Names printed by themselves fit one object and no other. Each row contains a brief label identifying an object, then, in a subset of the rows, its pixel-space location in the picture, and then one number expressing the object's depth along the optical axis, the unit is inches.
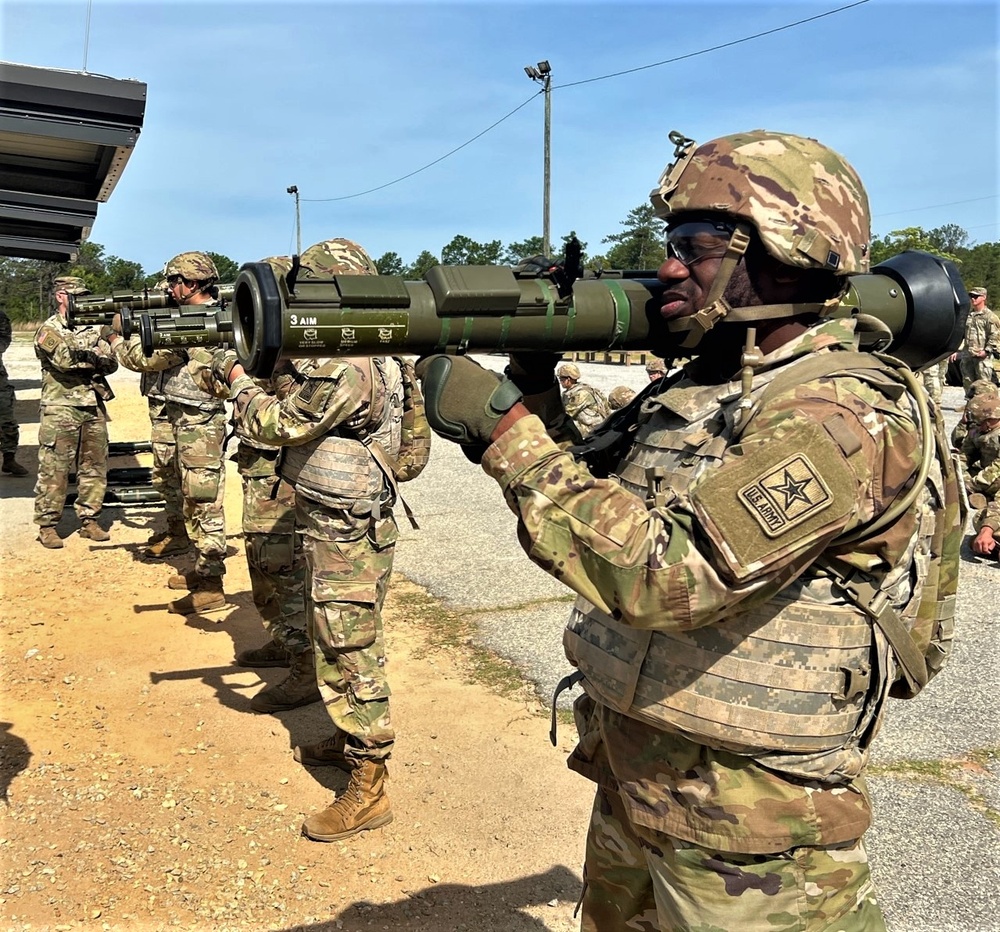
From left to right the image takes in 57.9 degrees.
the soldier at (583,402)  301.1
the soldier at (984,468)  304.0
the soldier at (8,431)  444.2
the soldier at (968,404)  346.6
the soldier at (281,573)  195.6
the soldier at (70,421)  333.4
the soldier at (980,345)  464.1
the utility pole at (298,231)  1736.3
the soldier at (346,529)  151.0
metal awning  209.9
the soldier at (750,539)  64.1
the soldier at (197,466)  258.5
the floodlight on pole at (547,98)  962.7
